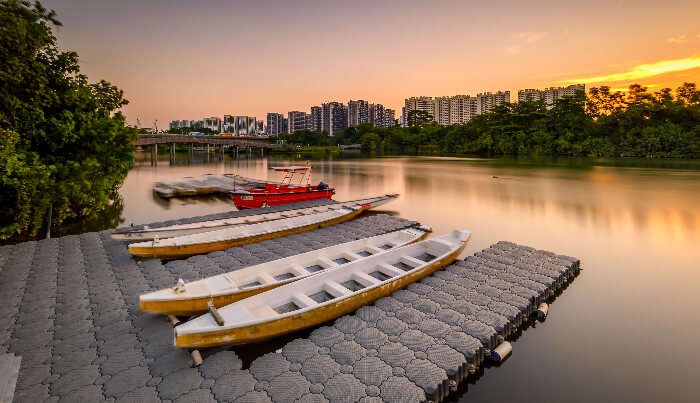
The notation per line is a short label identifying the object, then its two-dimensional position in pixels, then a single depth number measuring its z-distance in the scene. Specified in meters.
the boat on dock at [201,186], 20.66
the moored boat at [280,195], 15.16
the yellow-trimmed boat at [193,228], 8.69
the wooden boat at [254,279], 4.99
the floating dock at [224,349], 3.82
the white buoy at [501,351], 4.97
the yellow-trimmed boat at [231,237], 7.95
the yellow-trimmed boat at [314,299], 4.31
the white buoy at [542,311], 6.29
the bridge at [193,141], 48.31
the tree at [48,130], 6.27
